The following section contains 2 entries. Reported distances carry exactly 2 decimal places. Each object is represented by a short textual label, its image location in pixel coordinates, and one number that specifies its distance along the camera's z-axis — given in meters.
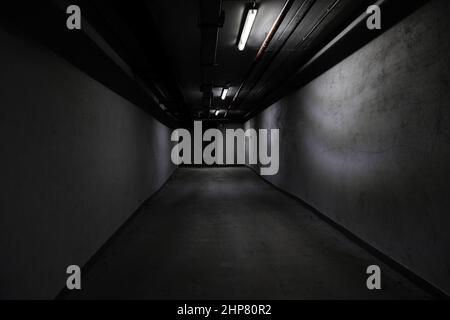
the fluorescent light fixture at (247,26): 2.99
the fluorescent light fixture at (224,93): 7.45
